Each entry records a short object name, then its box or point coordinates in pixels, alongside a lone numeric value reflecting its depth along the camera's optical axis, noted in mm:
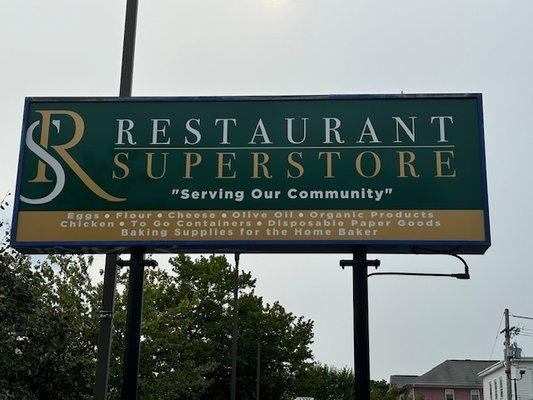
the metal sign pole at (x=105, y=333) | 10070
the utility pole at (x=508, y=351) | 40450
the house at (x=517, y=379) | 59656
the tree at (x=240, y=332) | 46188
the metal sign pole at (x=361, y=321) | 10133
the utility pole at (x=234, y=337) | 32531
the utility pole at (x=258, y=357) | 42375
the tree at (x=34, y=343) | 13828
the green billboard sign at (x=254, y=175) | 10781
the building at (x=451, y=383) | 78875
